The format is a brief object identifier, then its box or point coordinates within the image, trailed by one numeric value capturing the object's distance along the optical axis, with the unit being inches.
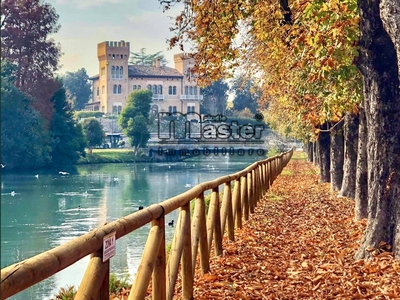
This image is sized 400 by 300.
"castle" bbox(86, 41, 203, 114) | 5147.6
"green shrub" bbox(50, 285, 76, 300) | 343.3
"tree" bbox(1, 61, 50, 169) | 2240.4
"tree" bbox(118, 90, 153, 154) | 3516.2
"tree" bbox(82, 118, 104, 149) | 3552.4
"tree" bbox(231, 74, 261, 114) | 5177.2
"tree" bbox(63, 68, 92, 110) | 5826.8
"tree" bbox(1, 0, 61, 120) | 2513.5
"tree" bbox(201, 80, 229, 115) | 5433.1
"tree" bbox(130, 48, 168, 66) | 6127.0
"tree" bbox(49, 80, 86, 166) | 2689.5
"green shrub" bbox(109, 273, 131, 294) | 348.5
